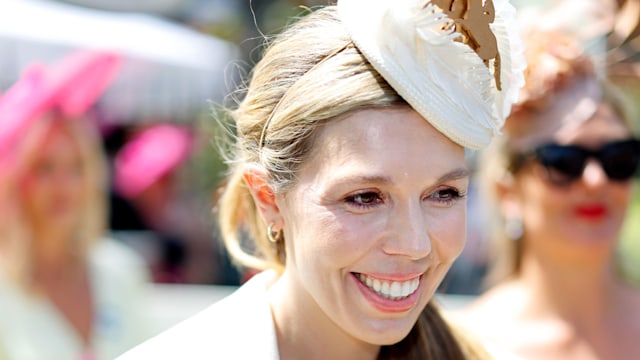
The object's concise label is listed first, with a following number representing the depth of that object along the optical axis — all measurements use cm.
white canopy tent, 536
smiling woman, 186
